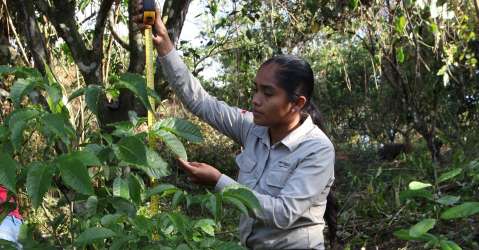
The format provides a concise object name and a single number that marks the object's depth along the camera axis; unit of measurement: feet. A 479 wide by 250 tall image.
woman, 6.15
